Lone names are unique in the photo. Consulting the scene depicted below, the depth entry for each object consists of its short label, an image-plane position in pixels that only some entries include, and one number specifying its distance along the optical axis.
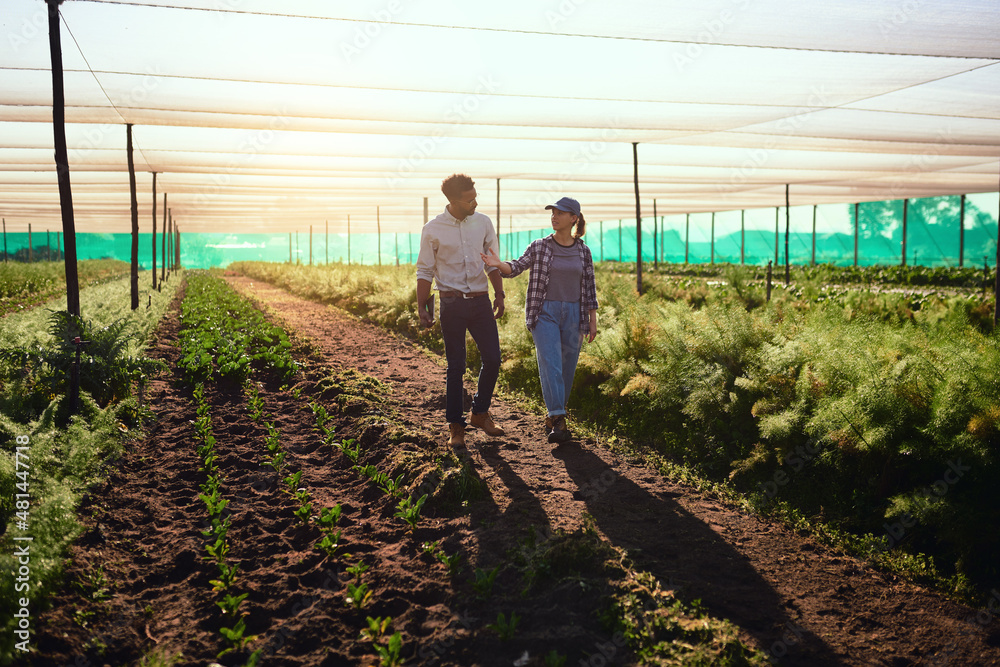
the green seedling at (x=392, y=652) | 2.39
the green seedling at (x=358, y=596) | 2.84
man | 4.55
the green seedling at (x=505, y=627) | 2.53
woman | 4.93
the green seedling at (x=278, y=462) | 4.55
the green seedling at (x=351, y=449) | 4.73
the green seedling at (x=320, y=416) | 5.54
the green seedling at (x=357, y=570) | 3.03
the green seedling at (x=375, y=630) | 2.60
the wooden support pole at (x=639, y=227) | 11.11
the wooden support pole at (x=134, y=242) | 10.78
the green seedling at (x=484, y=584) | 2.87
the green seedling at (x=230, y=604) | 2.75
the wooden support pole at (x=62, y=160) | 5.40
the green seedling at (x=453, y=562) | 3.09
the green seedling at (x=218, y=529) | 3.38
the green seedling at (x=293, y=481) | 4.20
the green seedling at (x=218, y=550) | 3.22
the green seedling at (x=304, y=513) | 3.69
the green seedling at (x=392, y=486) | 4.00
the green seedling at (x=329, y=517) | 3.59
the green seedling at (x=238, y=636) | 2.54
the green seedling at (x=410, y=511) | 3.60
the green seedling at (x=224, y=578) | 2.92
